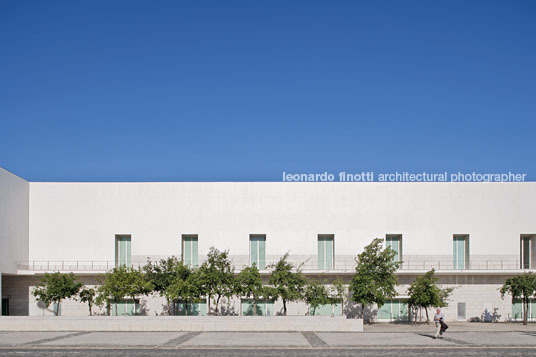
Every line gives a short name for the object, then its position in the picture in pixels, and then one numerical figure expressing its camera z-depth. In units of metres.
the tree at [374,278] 36.06
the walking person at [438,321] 27.22
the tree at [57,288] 36.69
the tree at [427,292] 36.81
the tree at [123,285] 35.84
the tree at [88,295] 38.03
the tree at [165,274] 36.31
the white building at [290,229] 41.09
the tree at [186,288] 35.25
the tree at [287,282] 35.87
